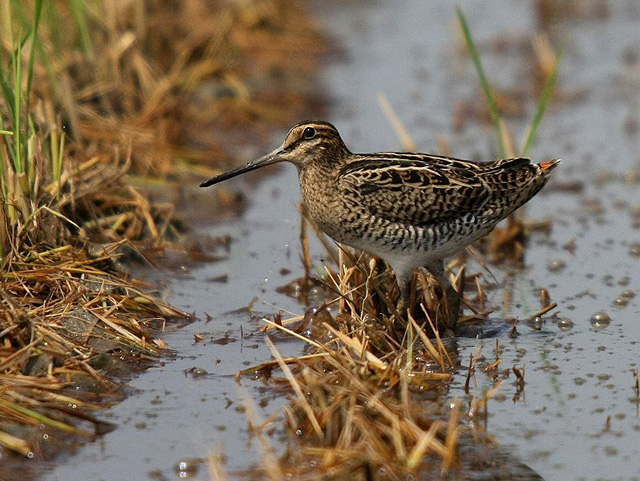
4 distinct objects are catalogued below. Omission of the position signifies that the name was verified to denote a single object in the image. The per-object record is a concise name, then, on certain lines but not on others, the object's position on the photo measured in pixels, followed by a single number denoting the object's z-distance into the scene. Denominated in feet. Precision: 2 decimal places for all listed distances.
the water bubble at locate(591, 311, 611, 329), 42.78
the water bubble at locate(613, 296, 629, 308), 44.99
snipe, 39.91
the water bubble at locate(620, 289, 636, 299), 45.80
